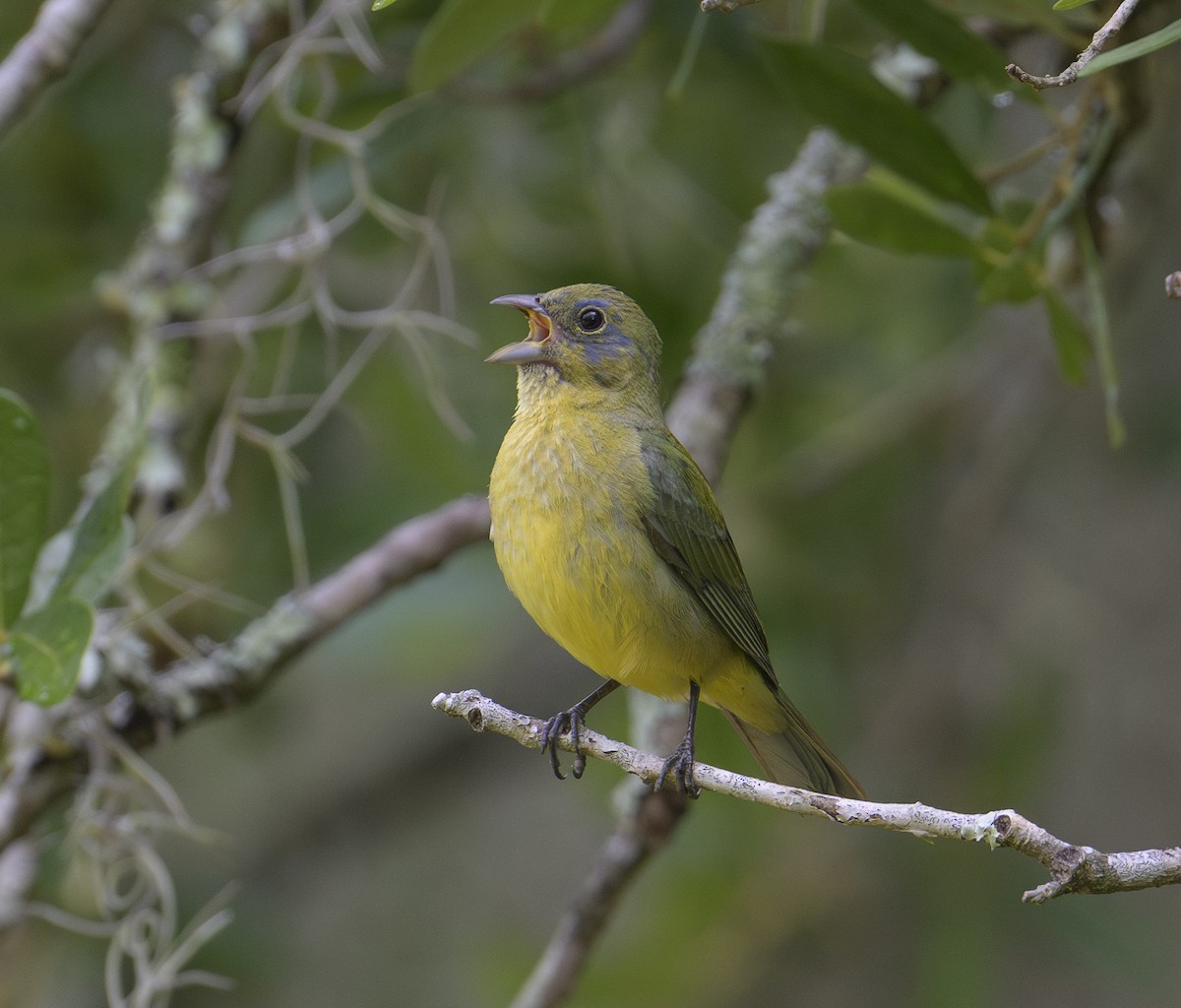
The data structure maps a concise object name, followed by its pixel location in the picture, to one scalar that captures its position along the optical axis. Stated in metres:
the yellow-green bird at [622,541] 5.74
